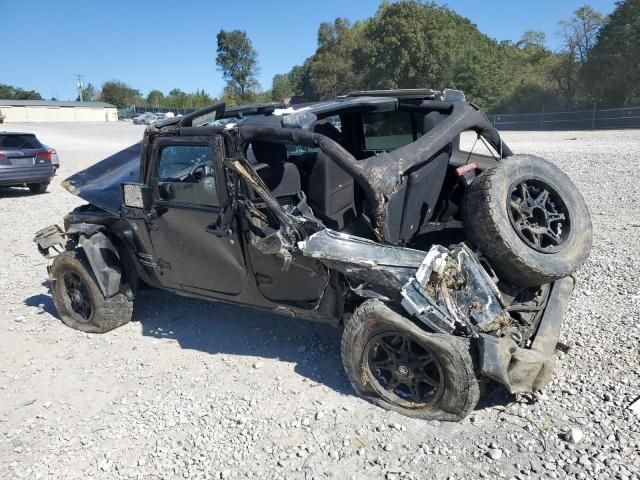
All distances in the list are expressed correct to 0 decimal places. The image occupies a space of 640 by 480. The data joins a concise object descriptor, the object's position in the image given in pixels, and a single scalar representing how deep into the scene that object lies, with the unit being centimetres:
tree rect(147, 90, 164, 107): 10475
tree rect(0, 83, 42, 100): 10069
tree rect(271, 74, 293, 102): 8269
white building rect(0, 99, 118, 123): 7181
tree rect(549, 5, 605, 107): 3984
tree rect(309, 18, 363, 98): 5838
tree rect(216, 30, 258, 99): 8431
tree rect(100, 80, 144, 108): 10071
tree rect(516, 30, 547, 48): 5931
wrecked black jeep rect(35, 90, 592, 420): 329
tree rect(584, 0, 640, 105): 3497
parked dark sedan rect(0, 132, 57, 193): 1305
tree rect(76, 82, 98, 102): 11400
